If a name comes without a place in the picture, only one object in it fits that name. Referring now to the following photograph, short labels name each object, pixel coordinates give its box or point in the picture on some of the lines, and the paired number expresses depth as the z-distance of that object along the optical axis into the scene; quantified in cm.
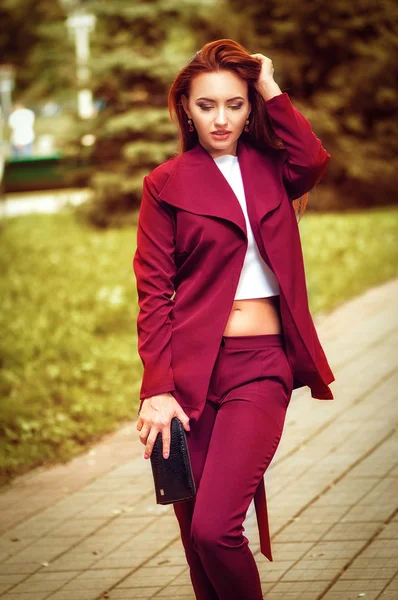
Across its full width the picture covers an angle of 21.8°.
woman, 325
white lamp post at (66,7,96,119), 1920
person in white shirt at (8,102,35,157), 3584
